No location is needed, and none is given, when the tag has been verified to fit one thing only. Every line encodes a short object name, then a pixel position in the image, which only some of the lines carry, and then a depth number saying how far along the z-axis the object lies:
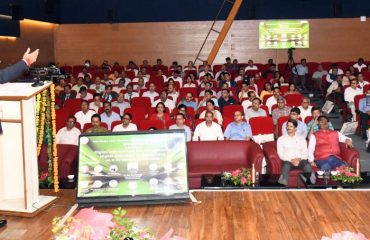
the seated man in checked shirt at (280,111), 10.13
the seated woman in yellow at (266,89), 12.40
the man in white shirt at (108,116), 10.12
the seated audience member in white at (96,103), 11.21
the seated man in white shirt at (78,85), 13.98
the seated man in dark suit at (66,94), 12.90
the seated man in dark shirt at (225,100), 11.45
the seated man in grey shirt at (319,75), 15.98
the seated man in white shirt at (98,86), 14.32
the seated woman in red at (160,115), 9.45
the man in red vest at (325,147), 7.67
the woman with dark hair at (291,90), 12.21
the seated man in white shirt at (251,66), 17.39
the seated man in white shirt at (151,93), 12.88
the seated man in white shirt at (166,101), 11.66
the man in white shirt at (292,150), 7.53
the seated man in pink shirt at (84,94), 12.57
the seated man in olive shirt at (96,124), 8.66
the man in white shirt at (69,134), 8.91
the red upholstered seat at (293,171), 7.27
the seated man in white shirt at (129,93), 12.77
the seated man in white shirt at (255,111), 10.09
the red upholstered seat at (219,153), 7.86
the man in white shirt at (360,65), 17.15
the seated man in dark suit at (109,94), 12.79
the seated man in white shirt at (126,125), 8.83
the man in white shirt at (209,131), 8.76
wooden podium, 4.14
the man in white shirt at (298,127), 8.80
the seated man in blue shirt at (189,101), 11.27
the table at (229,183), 5.74
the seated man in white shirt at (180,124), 8.69
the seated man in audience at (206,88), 12.61
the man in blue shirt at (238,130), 8.75
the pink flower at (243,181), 6.10
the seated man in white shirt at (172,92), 12.70
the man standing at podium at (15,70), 4.00
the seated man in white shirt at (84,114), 10.29
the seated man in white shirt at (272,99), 11.53
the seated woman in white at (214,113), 9.82
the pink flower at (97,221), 2.34
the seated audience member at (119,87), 13.73
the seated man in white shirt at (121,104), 11.53
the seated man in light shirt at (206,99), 11.13
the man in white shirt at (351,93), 11.87
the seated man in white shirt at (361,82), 13.02
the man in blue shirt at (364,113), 10.70
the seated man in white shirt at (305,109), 10.16
